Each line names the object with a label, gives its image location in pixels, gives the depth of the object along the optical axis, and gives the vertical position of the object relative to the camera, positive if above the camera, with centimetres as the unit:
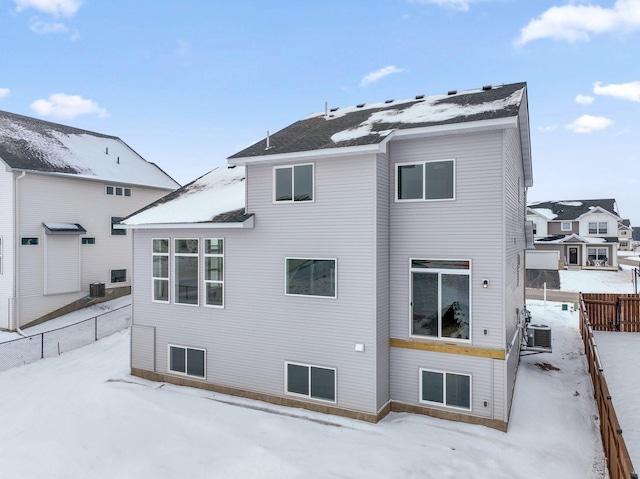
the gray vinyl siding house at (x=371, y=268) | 901 -74
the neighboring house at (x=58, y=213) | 1803 +145
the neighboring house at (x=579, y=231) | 4066 +83
